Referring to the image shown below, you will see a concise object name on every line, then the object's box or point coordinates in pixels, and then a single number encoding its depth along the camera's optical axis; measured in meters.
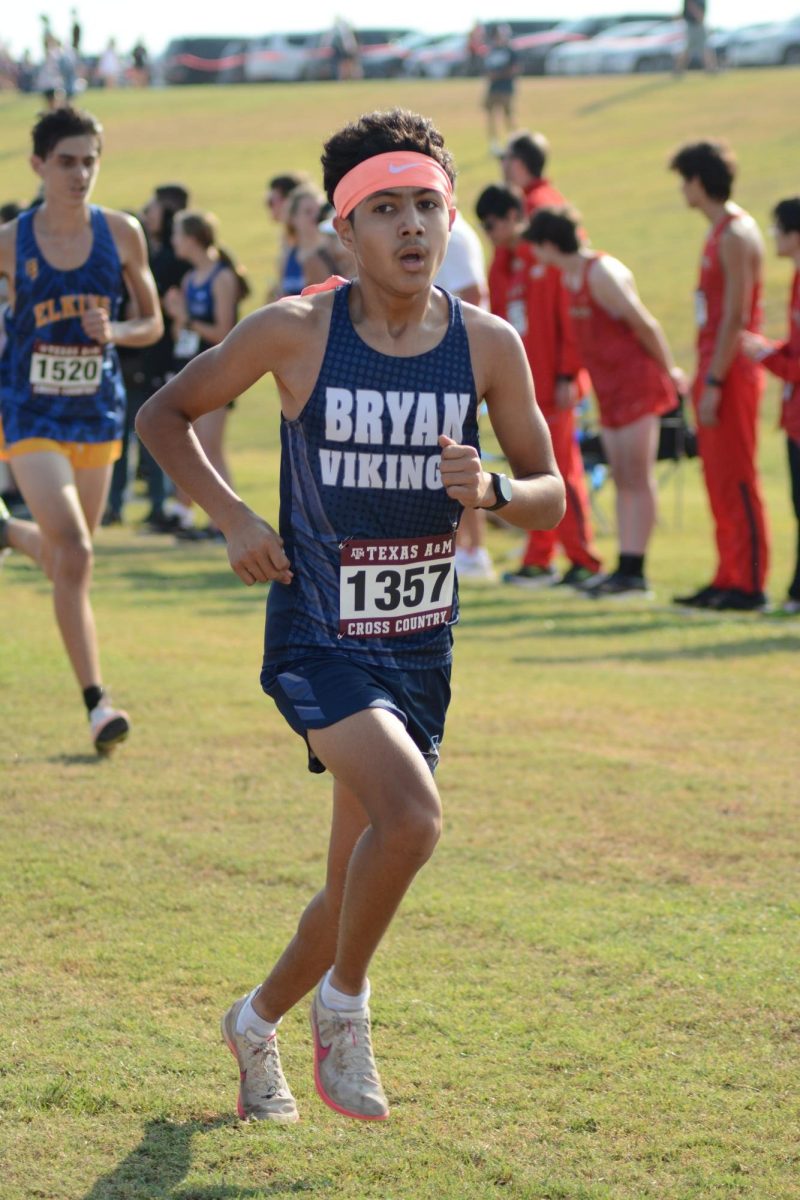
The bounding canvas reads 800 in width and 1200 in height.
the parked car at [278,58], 63.59
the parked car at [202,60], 65.81
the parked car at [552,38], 60.72
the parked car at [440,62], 61.19
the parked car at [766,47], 55.84
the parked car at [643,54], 58.22
